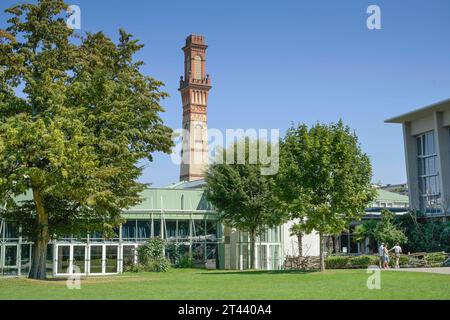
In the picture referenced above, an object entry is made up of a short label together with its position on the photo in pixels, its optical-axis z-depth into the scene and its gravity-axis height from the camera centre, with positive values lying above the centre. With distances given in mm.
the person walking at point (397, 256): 36438 -482
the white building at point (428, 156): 52312 +7781
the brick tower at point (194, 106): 96438 +22317
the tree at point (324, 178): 32938 +3604
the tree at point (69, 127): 26531 +5677
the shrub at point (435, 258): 37306 -650
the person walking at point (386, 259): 36094 -638
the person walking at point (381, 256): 36325 -471
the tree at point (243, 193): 43969 +3824
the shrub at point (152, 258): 43062 -523
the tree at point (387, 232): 42531 +1018
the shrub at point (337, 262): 38469 -829
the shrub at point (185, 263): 46469 -940
